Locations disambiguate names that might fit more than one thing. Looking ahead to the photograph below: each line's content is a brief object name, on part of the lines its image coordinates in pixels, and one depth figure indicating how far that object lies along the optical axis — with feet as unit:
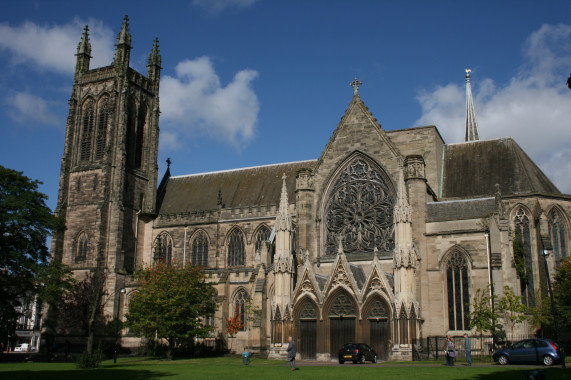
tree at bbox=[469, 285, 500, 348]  100.42
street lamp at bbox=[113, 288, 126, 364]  150.10
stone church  107.76
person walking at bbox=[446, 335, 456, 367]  82.07
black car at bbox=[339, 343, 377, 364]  95.09
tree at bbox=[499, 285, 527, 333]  100.85
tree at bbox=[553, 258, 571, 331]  113.60
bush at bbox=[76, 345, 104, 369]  87.92
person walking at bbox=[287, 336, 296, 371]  78.84
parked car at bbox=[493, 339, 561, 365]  81.30
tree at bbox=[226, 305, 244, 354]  138.21
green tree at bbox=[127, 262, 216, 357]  122.72
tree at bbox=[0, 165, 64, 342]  122.93
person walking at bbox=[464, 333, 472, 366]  85.51
